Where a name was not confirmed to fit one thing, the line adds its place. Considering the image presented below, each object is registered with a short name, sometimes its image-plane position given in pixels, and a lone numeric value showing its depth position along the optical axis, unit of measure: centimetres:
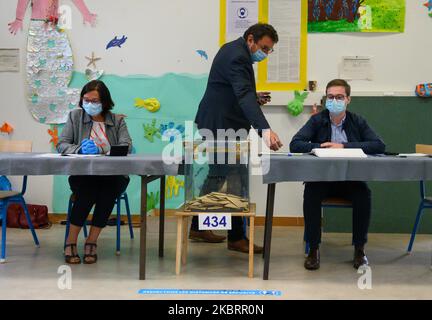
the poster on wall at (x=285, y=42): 448
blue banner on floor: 256
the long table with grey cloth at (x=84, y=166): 268
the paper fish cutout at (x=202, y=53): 456
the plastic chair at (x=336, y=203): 325
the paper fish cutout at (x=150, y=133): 462
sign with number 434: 279
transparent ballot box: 289
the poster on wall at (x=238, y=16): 448
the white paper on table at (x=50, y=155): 279
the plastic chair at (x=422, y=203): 339
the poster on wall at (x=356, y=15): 443
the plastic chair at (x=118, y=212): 338
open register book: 279
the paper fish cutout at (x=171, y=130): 460
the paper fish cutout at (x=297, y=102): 448
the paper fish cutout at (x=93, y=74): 461
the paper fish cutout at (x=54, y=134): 468
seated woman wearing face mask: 319
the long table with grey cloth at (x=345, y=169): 266
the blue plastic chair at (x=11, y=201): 319
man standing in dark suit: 324
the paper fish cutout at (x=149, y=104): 458
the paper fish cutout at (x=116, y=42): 460
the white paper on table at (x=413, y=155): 289
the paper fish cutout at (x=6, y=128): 469
